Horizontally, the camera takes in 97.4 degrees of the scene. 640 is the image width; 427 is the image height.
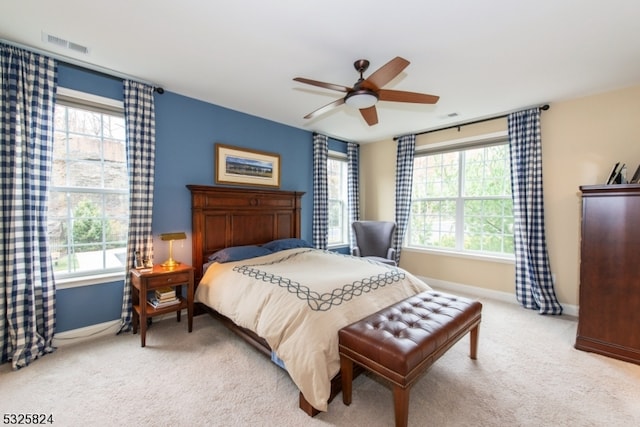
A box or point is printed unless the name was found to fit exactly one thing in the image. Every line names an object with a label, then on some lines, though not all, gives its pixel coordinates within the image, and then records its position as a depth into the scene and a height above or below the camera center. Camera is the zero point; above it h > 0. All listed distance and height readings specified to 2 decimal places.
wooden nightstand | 2.56 -0.70
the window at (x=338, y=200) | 5.23 +0.24
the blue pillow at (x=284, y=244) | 3.73 -0.43
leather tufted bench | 1.58 -0.79
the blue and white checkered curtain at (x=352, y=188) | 5.26 +0.47
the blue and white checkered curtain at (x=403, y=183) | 4.71 +0.50
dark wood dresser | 2.38 -0.52
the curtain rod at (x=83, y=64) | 2.30 +1.36
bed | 1.82 -0.62
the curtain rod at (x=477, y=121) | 3.45 +1.31
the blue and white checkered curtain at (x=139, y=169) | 2.83 +0.45
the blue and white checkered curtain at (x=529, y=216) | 3.45 -0.04
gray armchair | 4.50 -0.44
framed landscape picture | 3.62 +0.64
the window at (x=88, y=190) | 2.62 +0.22
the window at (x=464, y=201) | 3.98 +0.18
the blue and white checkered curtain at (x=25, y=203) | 2.23 +0.07
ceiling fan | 1.97 +0.96
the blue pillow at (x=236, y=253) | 3.20 -0.48
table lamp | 2.88 -0.27
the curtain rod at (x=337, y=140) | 4.70 +1.34
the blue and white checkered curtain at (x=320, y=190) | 4.70 +0.38
